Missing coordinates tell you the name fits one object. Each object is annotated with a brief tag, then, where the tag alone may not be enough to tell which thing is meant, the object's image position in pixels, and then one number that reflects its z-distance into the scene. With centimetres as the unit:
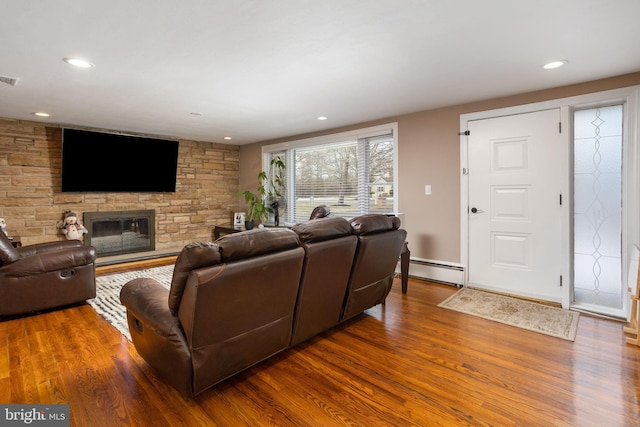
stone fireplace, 529
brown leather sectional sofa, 164
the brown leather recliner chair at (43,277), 290
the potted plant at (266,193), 627
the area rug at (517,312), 275
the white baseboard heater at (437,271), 398
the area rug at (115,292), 295
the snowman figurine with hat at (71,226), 488
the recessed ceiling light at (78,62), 249
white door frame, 285
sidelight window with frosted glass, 308
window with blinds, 473
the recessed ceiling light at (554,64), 262
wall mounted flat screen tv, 490
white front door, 331
